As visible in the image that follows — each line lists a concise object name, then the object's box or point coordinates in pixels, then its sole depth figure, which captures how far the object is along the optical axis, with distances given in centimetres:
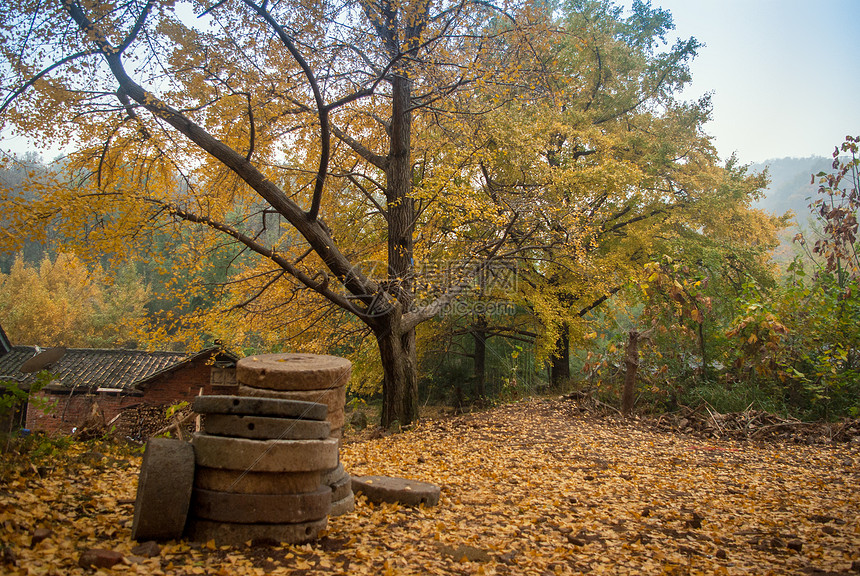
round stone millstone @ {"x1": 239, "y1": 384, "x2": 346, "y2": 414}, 464
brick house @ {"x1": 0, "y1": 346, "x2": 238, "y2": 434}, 1680
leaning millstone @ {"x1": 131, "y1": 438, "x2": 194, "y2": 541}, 344
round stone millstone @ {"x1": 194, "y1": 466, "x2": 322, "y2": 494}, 362
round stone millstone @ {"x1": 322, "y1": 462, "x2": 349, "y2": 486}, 442
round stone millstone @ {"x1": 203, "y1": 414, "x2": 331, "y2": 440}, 369
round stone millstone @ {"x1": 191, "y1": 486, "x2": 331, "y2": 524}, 359
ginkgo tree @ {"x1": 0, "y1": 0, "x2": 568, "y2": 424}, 650
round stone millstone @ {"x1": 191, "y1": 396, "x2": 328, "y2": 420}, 371
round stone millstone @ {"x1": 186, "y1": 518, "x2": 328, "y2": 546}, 358
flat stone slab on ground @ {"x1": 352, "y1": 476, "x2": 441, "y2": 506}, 507
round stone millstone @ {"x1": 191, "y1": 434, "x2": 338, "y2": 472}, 360
